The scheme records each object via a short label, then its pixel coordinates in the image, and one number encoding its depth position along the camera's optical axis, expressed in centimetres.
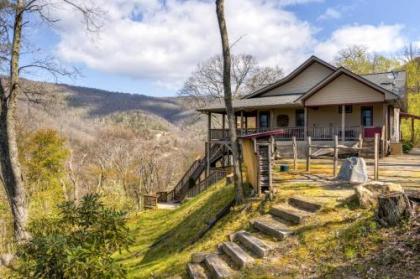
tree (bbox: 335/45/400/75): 4556
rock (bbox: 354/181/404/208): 737
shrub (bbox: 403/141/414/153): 2538
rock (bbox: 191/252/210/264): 767
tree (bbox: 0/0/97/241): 896
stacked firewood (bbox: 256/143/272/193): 991
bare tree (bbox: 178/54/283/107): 3994
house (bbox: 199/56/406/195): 2098
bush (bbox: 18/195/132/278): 542
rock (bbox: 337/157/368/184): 1008
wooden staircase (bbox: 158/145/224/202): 2645
